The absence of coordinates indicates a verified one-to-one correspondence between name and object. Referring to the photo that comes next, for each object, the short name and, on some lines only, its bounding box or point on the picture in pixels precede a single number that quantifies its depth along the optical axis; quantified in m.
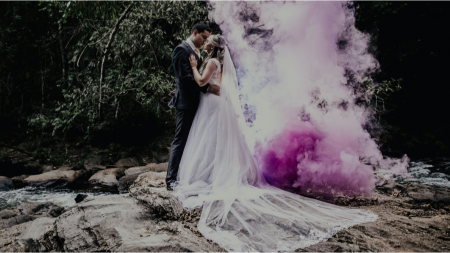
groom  3.56
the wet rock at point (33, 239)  2.80
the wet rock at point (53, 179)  7.52
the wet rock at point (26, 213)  4.59
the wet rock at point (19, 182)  7.49
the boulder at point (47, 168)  8.93
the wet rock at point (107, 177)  7.71
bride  2.47
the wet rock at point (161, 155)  9.82
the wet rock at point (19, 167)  8.83
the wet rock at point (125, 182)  7.34
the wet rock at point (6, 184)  7.27
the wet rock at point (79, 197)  5.86
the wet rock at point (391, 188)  3.96
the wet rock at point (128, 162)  9.25
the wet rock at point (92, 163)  8.97
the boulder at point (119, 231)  2.30
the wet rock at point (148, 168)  8.19
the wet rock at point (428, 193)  3.65
